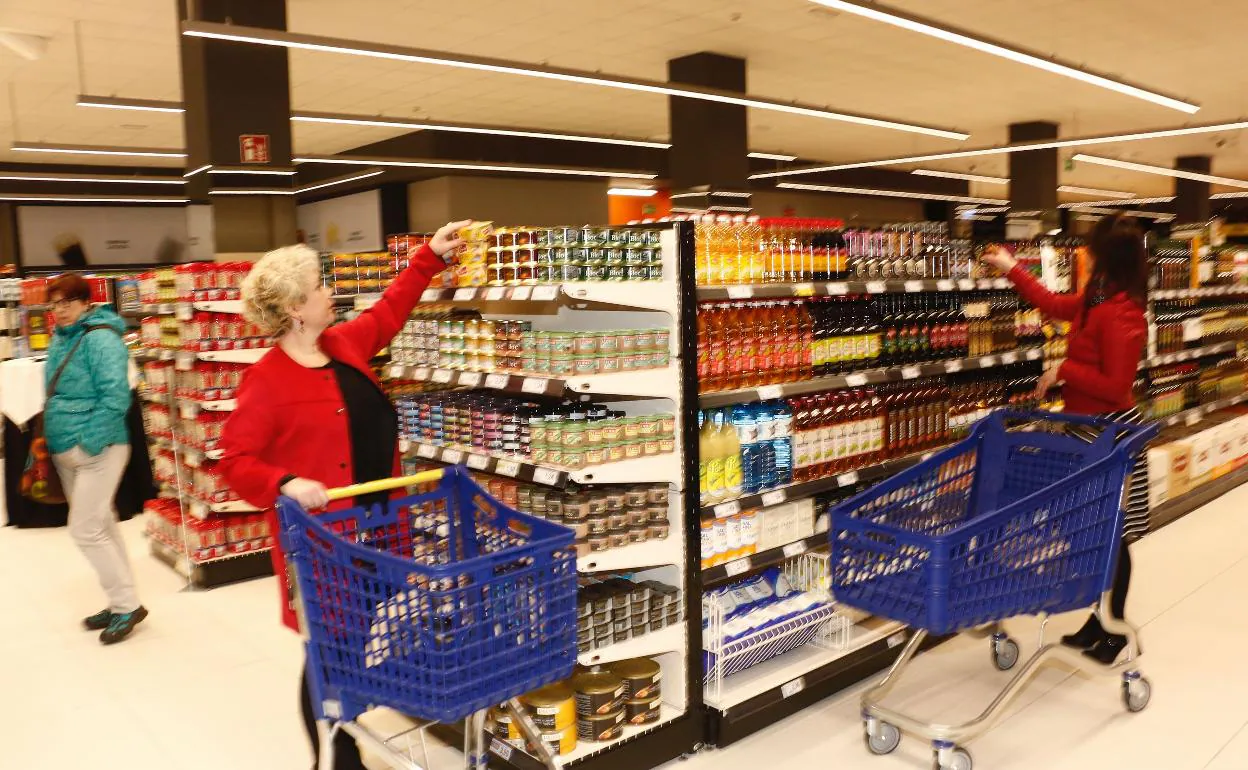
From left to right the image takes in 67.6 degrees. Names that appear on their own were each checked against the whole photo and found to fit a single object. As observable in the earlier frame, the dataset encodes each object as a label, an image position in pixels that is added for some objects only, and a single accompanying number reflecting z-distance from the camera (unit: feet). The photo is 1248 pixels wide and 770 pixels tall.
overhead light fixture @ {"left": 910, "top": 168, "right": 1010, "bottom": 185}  64.95
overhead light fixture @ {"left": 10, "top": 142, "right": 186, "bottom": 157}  33.88
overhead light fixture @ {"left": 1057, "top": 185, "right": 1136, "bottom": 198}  72.69
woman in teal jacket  15.10
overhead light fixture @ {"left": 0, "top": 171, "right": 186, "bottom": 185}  49.29
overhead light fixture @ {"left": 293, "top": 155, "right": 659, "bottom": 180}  41.34
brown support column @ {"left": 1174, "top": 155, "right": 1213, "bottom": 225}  66.23
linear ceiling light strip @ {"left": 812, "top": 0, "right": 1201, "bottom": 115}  19.56
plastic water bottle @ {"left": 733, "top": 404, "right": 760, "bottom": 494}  11.93
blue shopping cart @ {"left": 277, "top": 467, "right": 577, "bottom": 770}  7.02
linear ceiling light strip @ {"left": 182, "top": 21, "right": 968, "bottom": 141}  19.44
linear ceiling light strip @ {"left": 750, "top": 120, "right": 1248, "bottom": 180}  36.49
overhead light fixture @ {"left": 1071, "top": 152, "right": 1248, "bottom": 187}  47.70
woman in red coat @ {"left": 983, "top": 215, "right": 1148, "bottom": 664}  12.48
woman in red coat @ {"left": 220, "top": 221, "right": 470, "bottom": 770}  8.57
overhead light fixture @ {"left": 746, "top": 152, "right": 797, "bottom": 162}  54.29
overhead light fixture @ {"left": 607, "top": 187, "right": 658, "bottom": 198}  58.95
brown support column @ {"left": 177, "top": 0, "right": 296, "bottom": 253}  22.41
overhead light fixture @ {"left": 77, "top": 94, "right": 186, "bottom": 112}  26.81
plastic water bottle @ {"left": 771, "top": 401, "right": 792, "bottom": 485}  12.14
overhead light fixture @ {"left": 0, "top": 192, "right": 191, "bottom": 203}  54.03
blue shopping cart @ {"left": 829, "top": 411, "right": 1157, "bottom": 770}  9.28
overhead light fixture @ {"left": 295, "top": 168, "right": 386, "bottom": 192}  51.07
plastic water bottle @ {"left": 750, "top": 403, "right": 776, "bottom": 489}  12.01
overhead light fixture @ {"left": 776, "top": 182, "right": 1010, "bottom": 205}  65.36
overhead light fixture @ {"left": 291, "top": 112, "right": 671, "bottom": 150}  30.42
